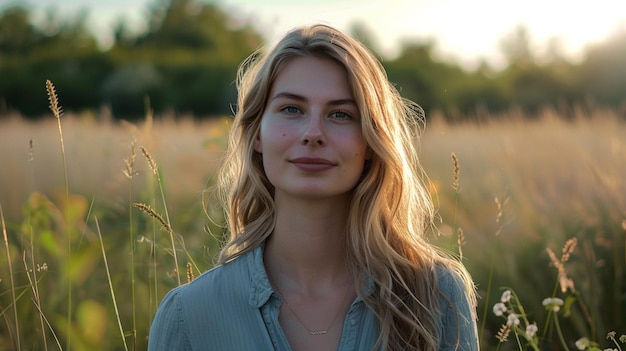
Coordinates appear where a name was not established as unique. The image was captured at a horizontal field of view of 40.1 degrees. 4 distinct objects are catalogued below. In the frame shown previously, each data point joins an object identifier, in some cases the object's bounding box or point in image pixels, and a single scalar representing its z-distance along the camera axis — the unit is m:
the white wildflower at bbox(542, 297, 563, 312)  2.30
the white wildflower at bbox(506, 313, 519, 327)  2.26
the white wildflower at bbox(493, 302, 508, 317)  2.38
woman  2.23
